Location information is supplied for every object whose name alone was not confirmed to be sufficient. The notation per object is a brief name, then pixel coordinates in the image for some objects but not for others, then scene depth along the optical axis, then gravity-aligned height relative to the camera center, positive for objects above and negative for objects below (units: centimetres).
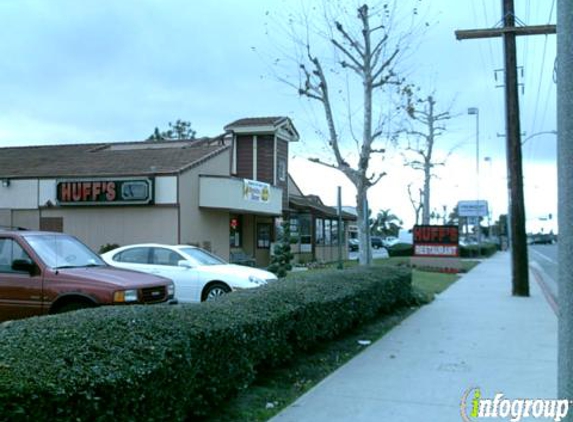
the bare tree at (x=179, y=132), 7114 +1162
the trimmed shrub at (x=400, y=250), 4369 -104
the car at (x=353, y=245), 5525 -90
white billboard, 5713 +228
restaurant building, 2227 +143
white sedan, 1327 -71
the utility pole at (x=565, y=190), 381 +27
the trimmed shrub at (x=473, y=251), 4888 -130
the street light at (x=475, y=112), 4694 +908
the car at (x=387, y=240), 7216 -63
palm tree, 9305 +158
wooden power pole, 1708 +196
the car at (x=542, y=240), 10554 -95
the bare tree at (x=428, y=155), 4281 +549
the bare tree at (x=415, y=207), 6338 +287
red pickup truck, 874 -64
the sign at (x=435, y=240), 3000 -25
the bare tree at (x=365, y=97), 1784 +387
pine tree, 2248 -71
